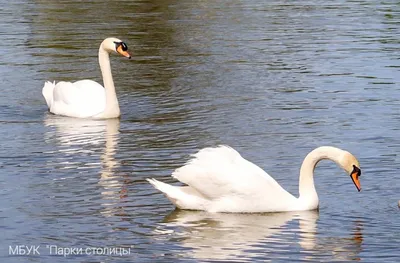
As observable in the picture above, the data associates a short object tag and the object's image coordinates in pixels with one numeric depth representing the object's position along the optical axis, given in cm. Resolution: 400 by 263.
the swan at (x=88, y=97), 1609
